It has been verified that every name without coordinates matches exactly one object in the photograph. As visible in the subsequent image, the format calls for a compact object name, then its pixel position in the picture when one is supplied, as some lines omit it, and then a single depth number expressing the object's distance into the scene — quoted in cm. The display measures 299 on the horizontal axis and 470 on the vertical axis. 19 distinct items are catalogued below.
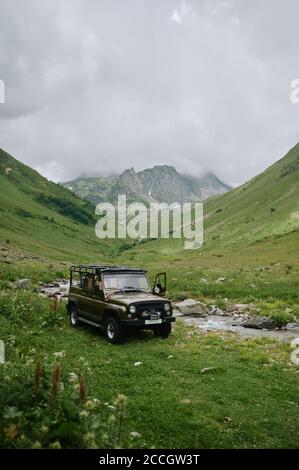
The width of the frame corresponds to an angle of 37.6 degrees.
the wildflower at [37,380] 844
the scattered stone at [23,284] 3199
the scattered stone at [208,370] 1408
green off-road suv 1803
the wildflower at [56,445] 634
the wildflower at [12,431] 701
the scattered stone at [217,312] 3005
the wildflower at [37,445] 658
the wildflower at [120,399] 722
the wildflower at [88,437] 638
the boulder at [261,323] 2530
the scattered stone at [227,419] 1031
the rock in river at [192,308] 2972
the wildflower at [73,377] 1119
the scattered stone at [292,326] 2527
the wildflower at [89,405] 703
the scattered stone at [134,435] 908
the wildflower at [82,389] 796
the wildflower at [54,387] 791
